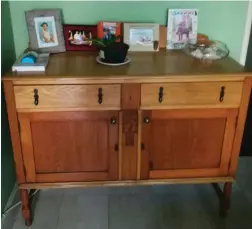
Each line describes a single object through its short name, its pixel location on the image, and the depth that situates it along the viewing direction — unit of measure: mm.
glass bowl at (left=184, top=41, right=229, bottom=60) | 1845
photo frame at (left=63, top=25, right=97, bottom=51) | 1927
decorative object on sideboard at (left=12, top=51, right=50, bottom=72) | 1608
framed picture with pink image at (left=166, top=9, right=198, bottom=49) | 1950
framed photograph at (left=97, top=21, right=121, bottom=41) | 1911
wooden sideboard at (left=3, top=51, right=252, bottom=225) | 1601
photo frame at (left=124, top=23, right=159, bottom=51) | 1925
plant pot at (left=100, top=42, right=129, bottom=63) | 1693
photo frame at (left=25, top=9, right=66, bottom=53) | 1857
